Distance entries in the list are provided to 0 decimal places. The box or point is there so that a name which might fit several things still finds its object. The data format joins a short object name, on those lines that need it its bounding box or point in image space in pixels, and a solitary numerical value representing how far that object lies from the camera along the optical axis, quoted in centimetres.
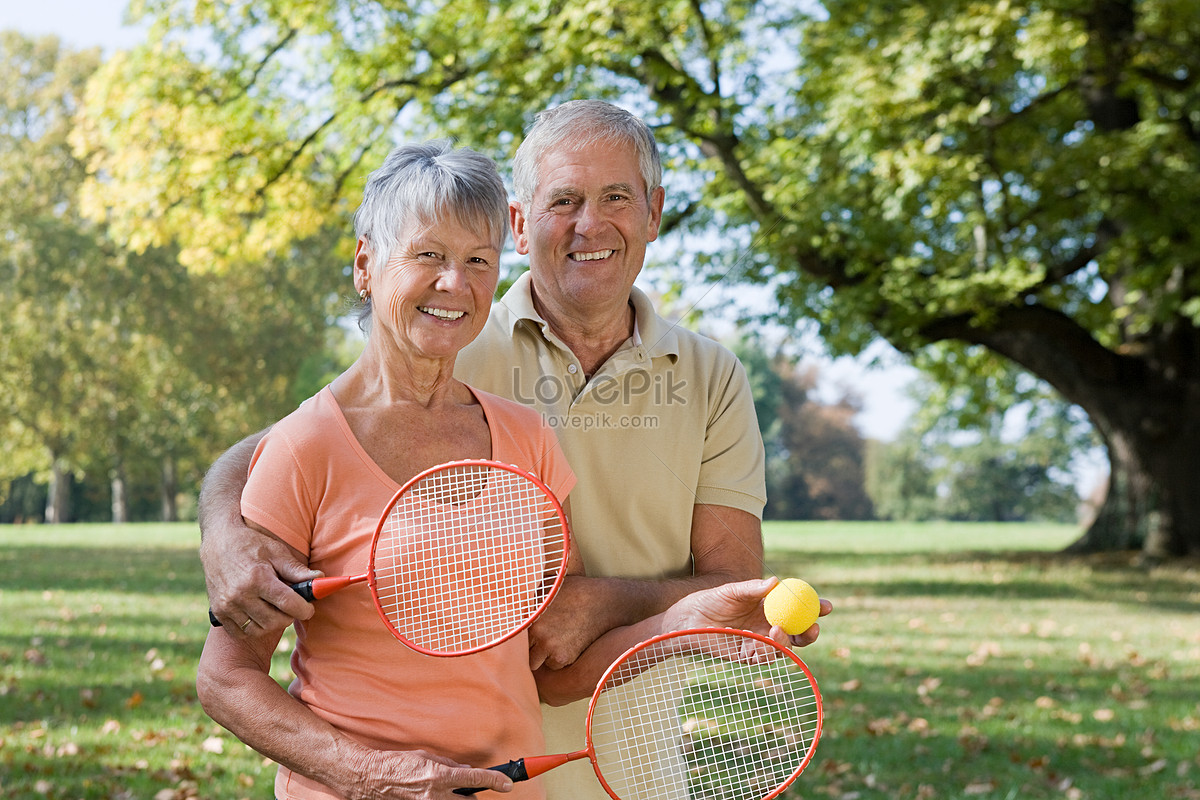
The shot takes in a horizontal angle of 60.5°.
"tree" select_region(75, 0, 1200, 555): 1141
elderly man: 233
